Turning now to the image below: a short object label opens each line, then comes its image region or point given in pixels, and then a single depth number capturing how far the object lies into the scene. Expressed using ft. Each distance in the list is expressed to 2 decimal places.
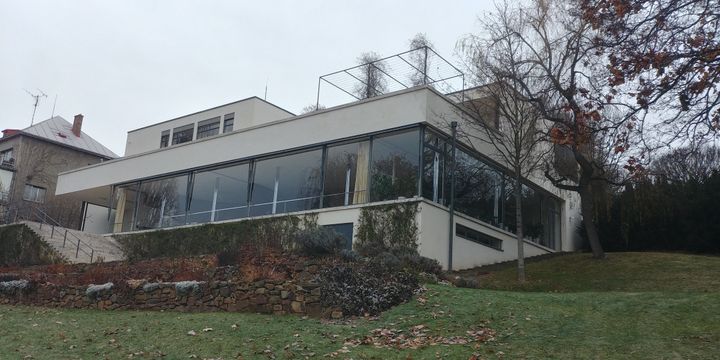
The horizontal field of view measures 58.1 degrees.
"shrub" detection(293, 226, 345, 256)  52.80
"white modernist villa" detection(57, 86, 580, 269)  67.77
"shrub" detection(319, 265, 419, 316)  40.96
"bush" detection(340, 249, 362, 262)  50.82
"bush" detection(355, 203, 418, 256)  62.90
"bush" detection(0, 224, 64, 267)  83.46
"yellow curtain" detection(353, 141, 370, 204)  69.77
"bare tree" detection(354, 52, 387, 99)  116.37
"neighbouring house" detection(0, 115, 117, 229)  147.95
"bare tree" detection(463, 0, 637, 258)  63.31
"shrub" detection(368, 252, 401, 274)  46.21
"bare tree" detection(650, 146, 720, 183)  94.19
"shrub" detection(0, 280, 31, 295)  55.42
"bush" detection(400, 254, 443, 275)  52.34
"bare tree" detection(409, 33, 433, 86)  93.87
